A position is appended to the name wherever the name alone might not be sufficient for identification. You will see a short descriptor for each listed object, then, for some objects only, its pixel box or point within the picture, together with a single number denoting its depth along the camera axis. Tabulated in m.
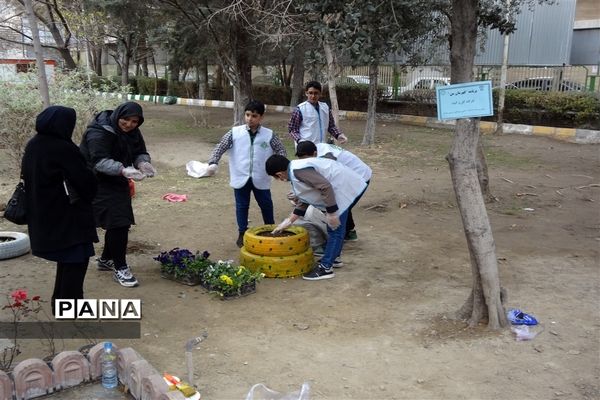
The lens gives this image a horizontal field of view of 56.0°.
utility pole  14.85
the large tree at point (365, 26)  3.63
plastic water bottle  3.13
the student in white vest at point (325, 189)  4.55
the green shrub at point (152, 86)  30.22
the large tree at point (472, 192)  3.83
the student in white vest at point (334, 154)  4.89
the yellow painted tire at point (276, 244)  4.95
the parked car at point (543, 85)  16.12
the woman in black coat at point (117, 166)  4.32
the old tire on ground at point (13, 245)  5.38
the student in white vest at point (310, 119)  6.19
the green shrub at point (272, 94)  23.20
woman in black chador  3.48
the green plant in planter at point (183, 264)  4.86
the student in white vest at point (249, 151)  5.42
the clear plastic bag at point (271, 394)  2.89
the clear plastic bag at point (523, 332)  3.71
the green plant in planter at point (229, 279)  4.54
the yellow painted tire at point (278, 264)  4.95
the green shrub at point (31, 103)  8.52
